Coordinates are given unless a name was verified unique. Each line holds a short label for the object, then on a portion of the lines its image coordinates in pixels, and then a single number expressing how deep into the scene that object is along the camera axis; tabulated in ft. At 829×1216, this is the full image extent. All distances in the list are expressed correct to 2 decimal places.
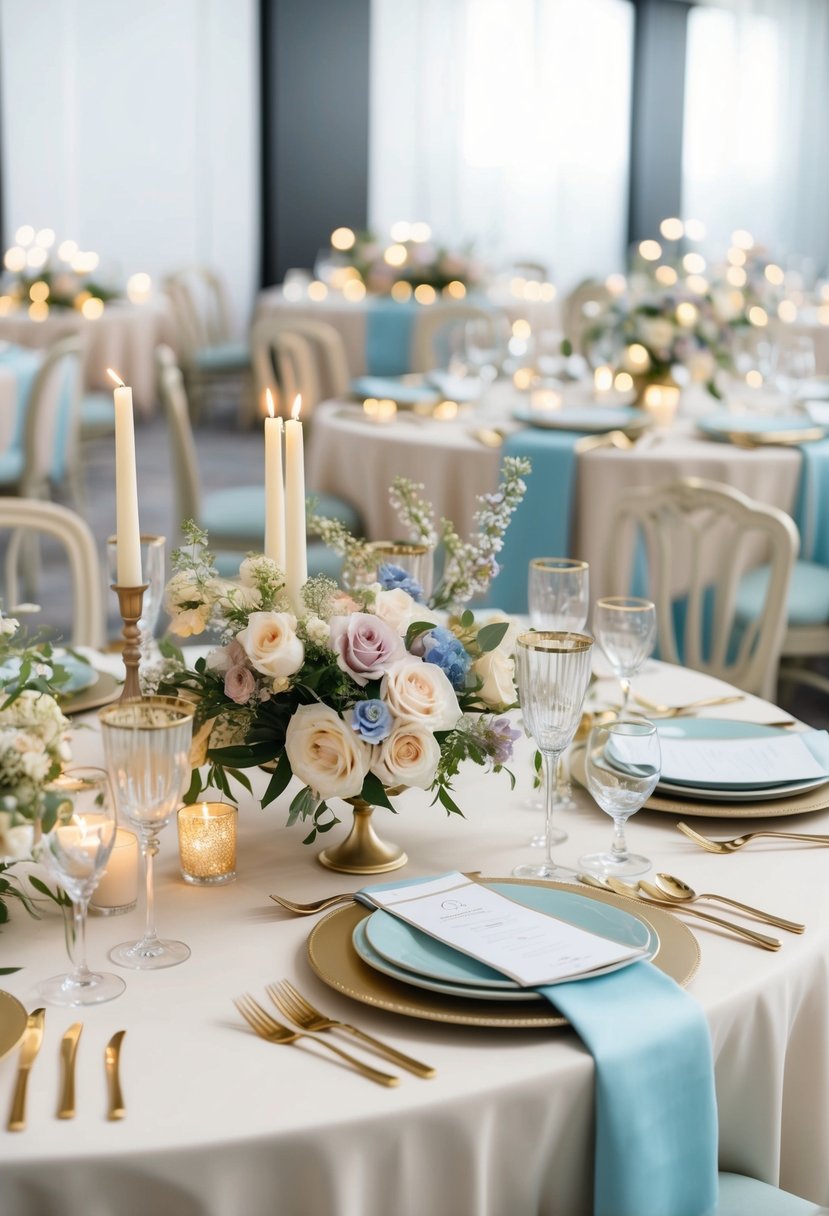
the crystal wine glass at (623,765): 4.55
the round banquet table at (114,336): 23.72
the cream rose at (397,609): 4.64
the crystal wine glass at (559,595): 6.09
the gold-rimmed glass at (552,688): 4.50
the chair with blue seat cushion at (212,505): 13.52
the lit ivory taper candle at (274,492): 4.62
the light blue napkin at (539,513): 12.75
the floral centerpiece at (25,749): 3.63
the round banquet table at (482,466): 12.73
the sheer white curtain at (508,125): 40.83
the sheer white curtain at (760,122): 48.06
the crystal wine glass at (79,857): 3.65
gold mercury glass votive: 4.70
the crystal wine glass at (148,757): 3.71
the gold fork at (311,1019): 3.56
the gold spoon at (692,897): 4.38
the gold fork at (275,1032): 3.51
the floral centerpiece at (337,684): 4.39
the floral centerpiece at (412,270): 28.60
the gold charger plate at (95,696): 6.28
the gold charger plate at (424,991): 3.73
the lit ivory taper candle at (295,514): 4.66
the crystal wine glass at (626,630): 5.90
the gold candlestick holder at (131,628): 4.66
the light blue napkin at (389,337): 27.48
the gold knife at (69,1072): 3.36
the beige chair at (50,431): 16.85
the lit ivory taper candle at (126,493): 4.57
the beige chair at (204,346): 30.01
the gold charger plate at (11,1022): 3.57
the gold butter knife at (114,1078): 3.35
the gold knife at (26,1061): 3.30
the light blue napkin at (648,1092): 3.62
